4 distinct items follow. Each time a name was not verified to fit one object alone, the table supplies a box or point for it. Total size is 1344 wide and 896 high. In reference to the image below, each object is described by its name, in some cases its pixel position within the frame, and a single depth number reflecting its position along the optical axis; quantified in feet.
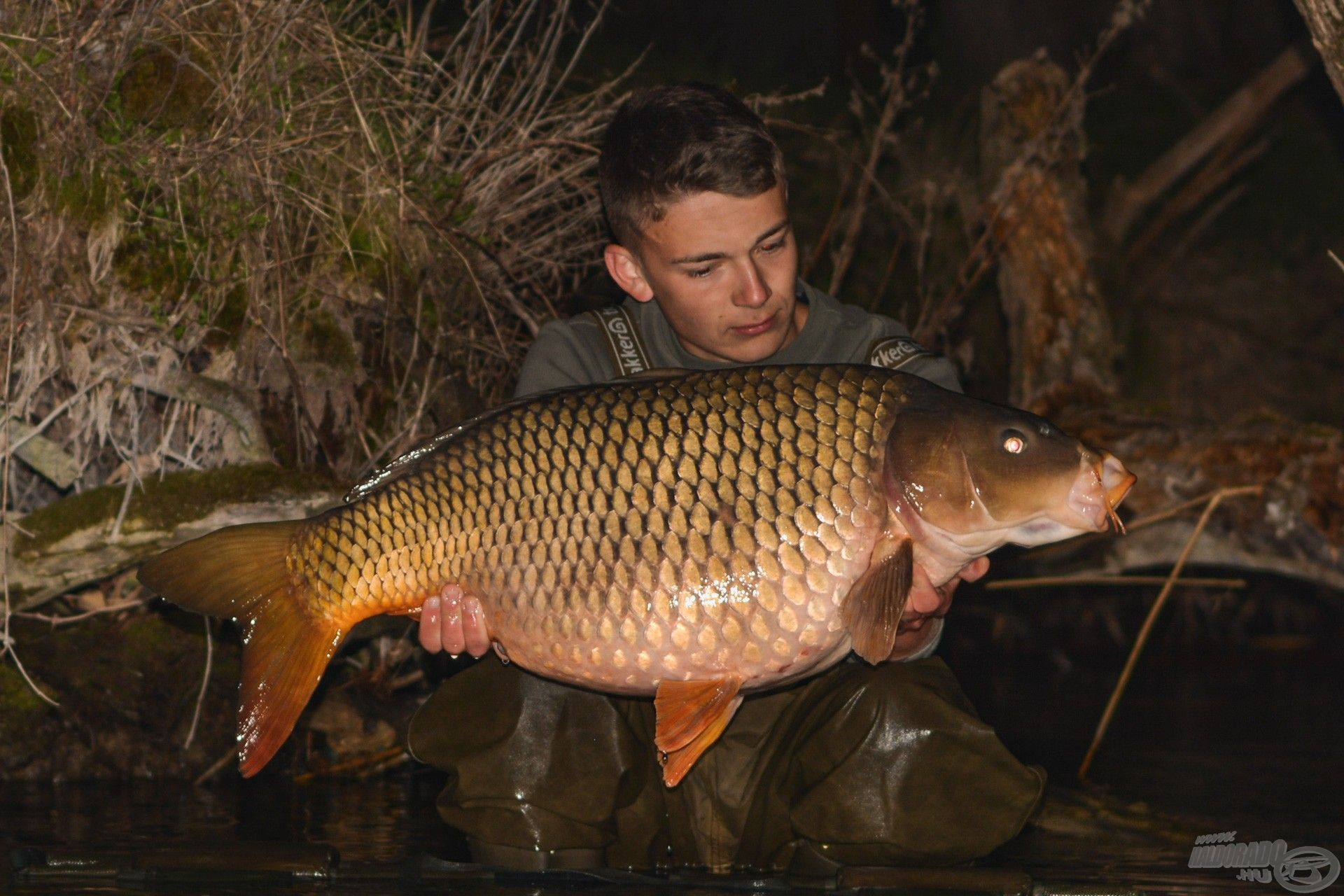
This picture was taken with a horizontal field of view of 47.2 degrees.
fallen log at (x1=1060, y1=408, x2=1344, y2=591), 13.38
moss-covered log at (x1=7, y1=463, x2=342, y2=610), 11.85
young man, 9.26
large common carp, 8.04
